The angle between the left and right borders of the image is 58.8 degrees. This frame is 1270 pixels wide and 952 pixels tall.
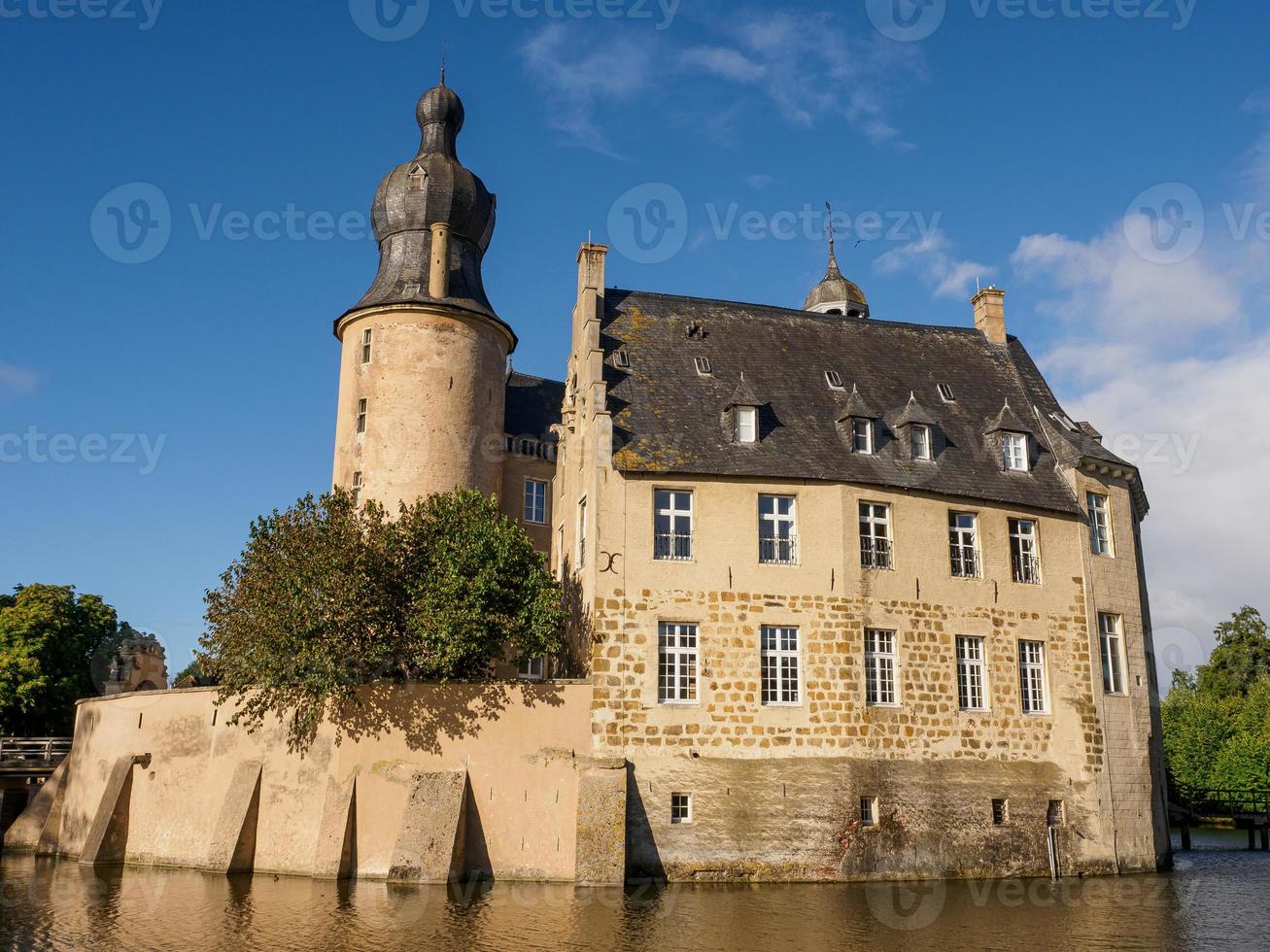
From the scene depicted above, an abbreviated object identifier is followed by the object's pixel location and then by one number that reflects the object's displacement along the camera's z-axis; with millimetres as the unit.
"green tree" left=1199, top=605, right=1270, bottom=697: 65062
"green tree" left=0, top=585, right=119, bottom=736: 46312
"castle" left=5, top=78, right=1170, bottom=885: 25844
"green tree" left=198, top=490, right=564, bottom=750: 26047
